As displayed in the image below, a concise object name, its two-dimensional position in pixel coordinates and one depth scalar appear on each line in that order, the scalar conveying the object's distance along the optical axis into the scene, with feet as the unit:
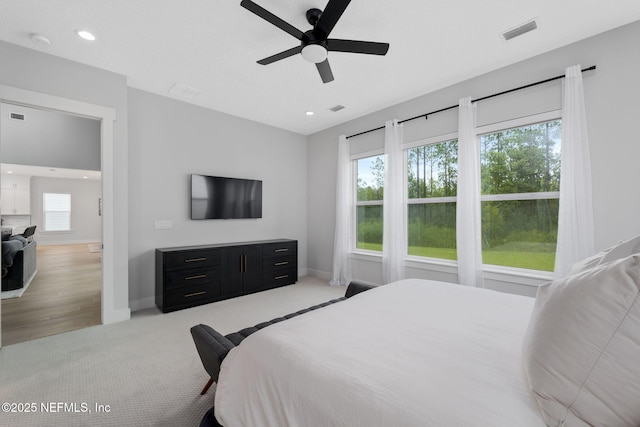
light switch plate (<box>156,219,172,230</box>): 12.47
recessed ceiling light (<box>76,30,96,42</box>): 8.03
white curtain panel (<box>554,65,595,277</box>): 8.38
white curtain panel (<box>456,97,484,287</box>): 10.62
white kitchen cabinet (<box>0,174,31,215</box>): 29.04
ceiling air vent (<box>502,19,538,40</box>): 7.87
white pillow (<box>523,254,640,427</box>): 2.24
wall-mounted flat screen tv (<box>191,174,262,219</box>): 13.51
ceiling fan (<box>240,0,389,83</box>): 6.18
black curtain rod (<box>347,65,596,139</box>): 8.93
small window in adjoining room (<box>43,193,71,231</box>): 31.58
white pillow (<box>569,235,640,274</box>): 3.54
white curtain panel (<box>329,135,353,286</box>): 15.61
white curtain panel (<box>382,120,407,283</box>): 13.08
